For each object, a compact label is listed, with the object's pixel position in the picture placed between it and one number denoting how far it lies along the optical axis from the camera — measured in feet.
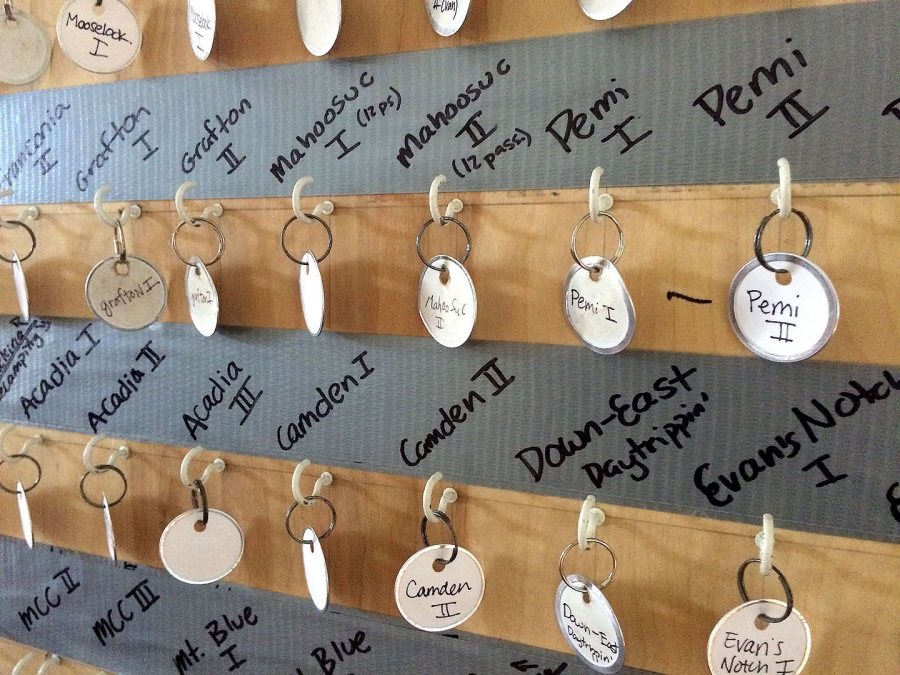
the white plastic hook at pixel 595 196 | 0.75
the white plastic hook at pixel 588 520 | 0.79
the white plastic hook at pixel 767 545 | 0.73
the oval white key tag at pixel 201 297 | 0.95
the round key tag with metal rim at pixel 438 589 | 0.85
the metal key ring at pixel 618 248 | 0.77
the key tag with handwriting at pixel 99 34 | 0.96
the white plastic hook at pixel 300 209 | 0.88
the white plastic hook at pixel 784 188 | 0.68
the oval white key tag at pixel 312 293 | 0.87
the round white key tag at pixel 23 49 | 1.03
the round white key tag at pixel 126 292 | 0.96
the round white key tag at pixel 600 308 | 0.76
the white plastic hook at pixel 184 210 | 0.95
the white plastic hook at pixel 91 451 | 1.04
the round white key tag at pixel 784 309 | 0.69
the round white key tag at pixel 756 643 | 0.74
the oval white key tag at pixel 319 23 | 0.87
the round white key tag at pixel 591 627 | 0.78
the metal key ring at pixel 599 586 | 0.80
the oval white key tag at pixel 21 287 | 1.04
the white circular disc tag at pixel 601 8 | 0.76
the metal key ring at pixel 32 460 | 1.10
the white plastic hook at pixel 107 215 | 0.98
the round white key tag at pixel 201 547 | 0.97
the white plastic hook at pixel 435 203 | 0.82
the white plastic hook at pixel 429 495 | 0.86
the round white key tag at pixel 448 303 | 0.82
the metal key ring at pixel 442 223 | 0.83
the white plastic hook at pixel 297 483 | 0.92
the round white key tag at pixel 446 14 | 0.81
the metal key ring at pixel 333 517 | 0.91
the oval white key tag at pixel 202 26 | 0.93
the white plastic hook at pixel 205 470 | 0.99
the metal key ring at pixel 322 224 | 0.88
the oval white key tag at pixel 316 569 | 0.91
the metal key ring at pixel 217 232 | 0.98
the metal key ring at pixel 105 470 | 1.04
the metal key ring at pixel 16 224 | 1.07
